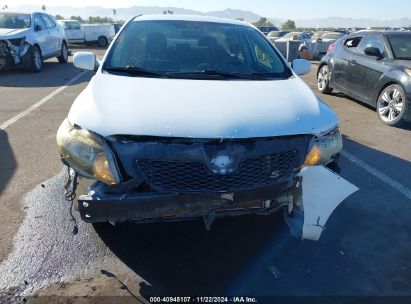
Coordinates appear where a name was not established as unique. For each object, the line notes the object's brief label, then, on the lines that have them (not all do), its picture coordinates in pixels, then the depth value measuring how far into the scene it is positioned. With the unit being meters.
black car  6.47
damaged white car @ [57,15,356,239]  2.38
